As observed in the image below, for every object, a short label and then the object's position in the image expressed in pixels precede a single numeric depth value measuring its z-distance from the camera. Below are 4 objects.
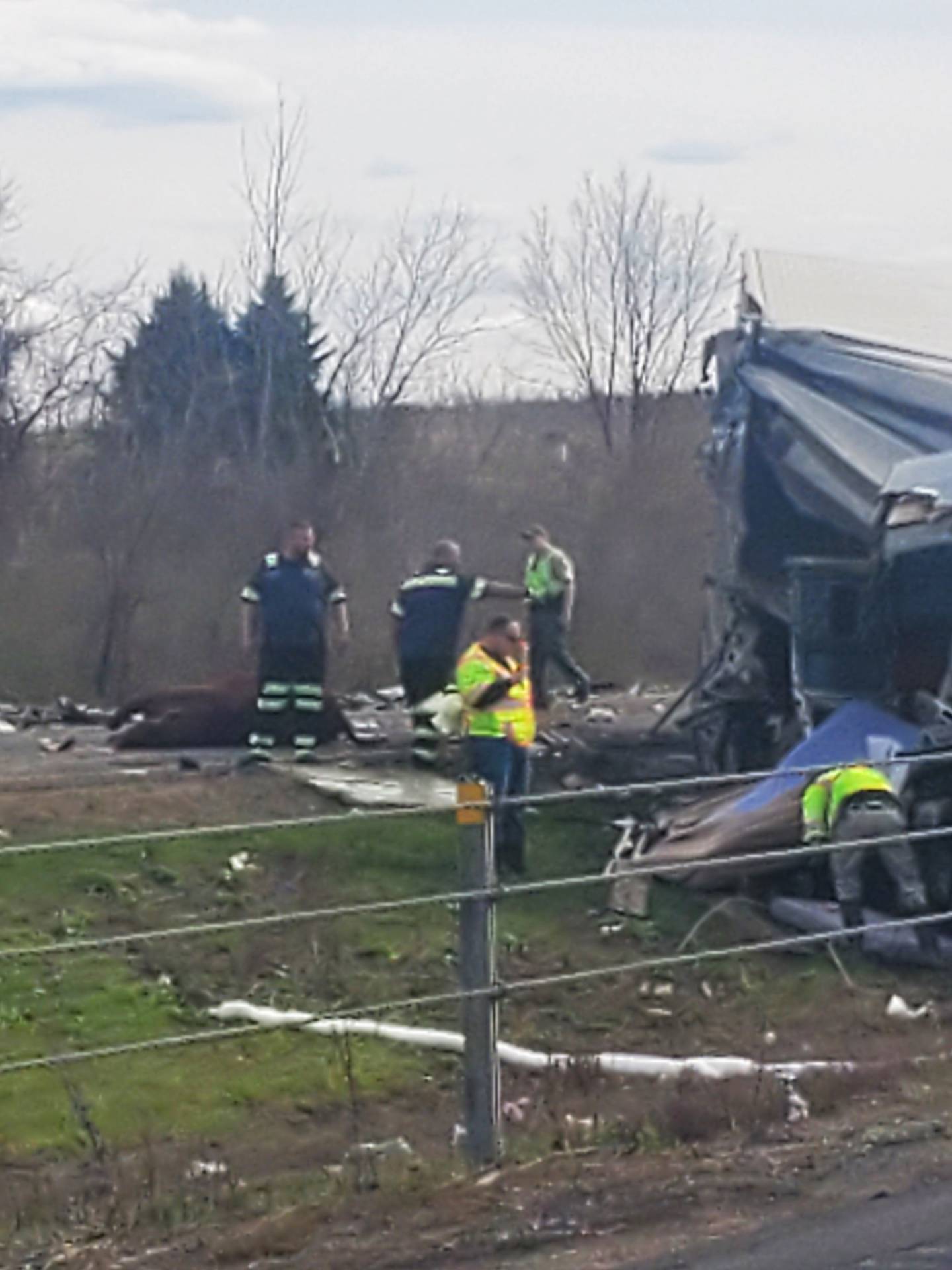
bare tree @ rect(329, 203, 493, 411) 40.59
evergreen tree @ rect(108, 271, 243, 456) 39.06
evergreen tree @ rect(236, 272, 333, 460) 38.75
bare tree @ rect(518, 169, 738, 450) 47.66
